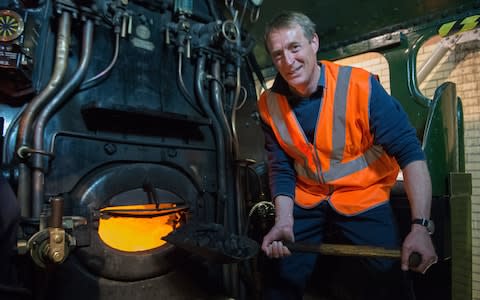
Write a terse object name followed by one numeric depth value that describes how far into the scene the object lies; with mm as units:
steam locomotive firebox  2059
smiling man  1743
